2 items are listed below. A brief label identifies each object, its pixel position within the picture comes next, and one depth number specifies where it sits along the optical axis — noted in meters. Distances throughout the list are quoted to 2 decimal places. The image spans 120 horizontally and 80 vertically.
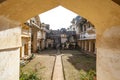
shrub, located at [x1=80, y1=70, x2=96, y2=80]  3.92
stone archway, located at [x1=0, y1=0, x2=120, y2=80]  1.18
